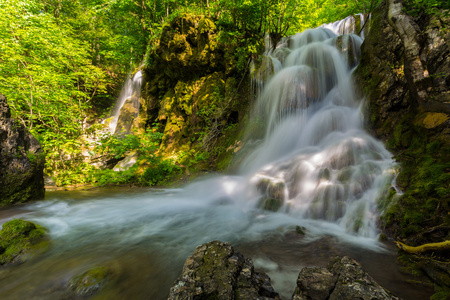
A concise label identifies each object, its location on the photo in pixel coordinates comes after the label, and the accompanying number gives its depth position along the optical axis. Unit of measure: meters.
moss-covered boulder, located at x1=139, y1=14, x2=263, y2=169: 8.47
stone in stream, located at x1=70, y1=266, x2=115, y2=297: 1.80
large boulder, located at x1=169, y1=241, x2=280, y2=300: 1.38
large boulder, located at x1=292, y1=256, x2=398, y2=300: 1.29
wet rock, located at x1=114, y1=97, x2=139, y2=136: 13.07
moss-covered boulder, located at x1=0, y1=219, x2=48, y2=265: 2.33
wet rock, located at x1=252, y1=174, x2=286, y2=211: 4.35
